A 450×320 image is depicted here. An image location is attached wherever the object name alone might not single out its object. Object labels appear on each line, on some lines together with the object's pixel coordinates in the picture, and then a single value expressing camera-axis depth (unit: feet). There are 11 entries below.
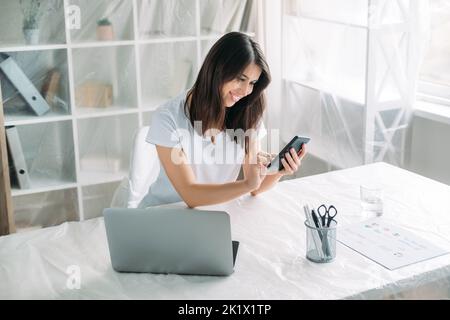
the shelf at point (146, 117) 10.48
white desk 4.70
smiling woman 6.21
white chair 7.07
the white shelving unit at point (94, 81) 9.63
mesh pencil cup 5.09
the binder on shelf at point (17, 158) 9.46
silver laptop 4.77
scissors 5.14
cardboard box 10.03
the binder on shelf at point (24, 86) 9.30
